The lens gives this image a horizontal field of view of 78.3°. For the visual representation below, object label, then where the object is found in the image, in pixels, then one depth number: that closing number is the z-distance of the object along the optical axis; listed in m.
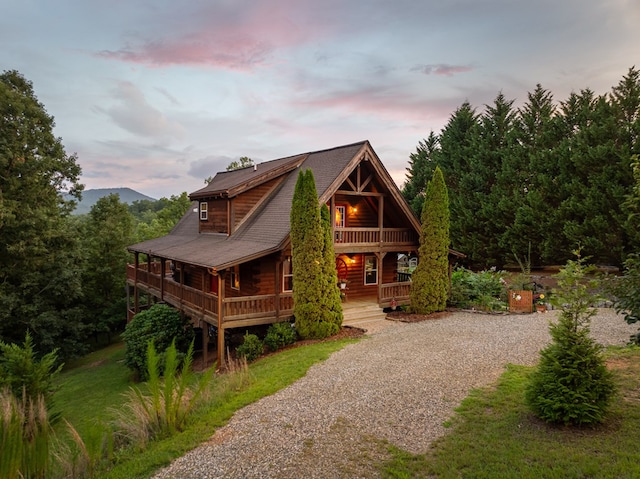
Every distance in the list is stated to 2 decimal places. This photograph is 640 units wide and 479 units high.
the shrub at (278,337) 14.39
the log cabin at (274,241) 15.23
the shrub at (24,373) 9.83
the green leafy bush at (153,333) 15.75
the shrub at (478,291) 19.00
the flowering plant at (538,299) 18.31
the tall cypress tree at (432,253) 17.94
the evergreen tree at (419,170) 38.88
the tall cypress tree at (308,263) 14.55
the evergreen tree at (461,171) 32.25
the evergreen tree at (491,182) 30.64
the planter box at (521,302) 17.95
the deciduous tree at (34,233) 21.55
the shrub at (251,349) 13.81
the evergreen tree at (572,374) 6.51
